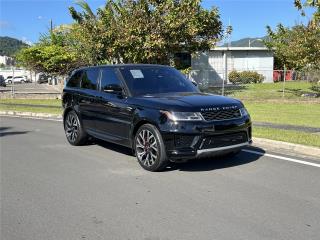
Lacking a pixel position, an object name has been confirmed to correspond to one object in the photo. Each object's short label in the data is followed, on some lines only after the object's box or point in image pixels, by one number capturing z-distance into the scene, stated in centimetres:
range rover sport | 721
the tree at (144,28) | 2280
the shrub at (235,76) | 4219
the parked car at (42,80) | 7081
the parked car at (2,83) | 5994
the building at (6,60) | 14975
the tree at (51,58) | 3275
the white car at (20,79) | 8596
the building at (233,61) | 3953
